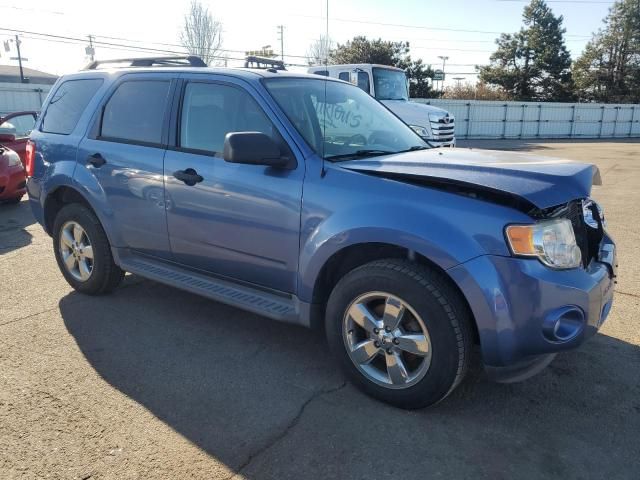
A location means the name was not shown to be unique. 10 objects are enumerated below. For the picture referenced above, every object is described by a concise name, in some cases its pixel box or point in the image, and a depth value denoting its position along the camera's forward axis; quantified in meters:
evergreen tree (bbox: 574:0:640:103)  50.09
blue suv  2.68
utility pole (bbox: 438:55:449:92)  71.81
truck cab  13.16
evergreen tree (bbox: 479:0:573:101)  50.88
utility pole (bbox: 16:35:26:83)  60.44
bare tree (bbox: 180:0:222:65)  42.34
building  66.10
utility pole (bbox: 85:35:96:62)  45.94
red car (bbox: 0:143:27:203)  8.55
